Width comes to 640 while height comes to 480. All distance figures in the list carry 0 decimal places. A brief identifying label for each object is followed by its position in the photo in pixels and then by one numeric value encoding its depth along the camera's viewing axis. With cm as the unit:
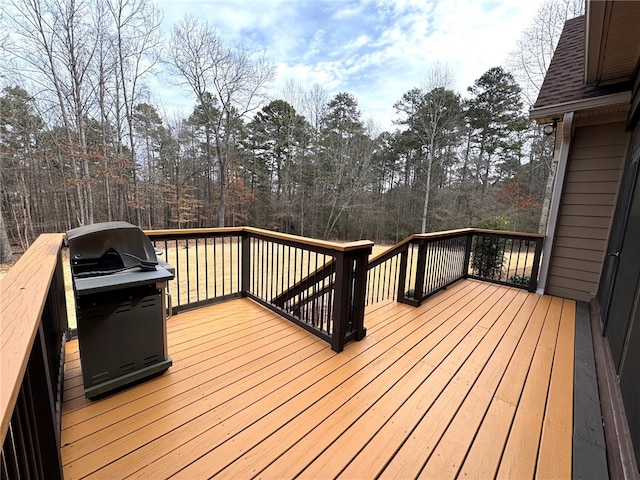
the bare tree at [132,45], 860
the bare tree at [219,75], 1009
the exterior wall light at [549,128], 394
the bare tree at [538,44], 820
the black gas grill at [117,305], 162
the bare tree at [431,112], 1266
